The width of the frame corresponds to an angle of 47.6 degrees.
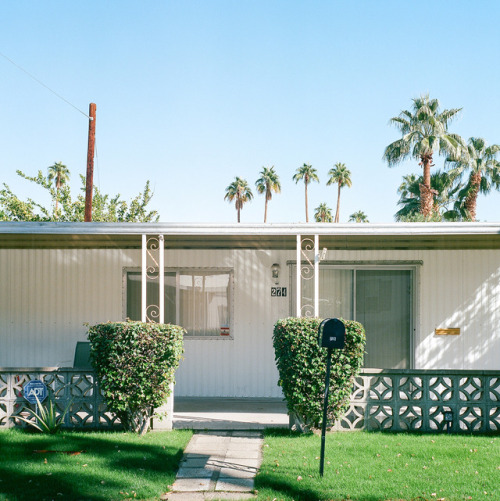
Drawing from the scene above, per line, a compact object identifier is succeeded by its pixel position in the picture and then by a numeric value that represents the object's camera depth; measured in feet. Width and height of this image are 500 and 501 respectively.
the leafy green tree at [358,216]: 176.86
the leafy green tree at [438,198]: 87.92
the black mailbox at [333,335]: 17.84
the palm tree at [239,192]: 166.61
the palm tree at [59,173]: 148.66
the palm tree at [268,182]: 167.02
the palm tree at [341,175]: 158.51
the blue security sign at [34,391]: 23.20
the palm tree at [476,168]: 86.17
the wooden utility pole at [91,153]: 48.72
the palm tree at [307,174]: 168.14
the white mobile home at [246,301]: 30.50
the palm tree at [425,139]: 84.48
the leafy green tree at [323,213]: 178.94
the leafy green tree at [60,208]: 69.36
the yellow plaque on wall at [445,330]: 30.40
